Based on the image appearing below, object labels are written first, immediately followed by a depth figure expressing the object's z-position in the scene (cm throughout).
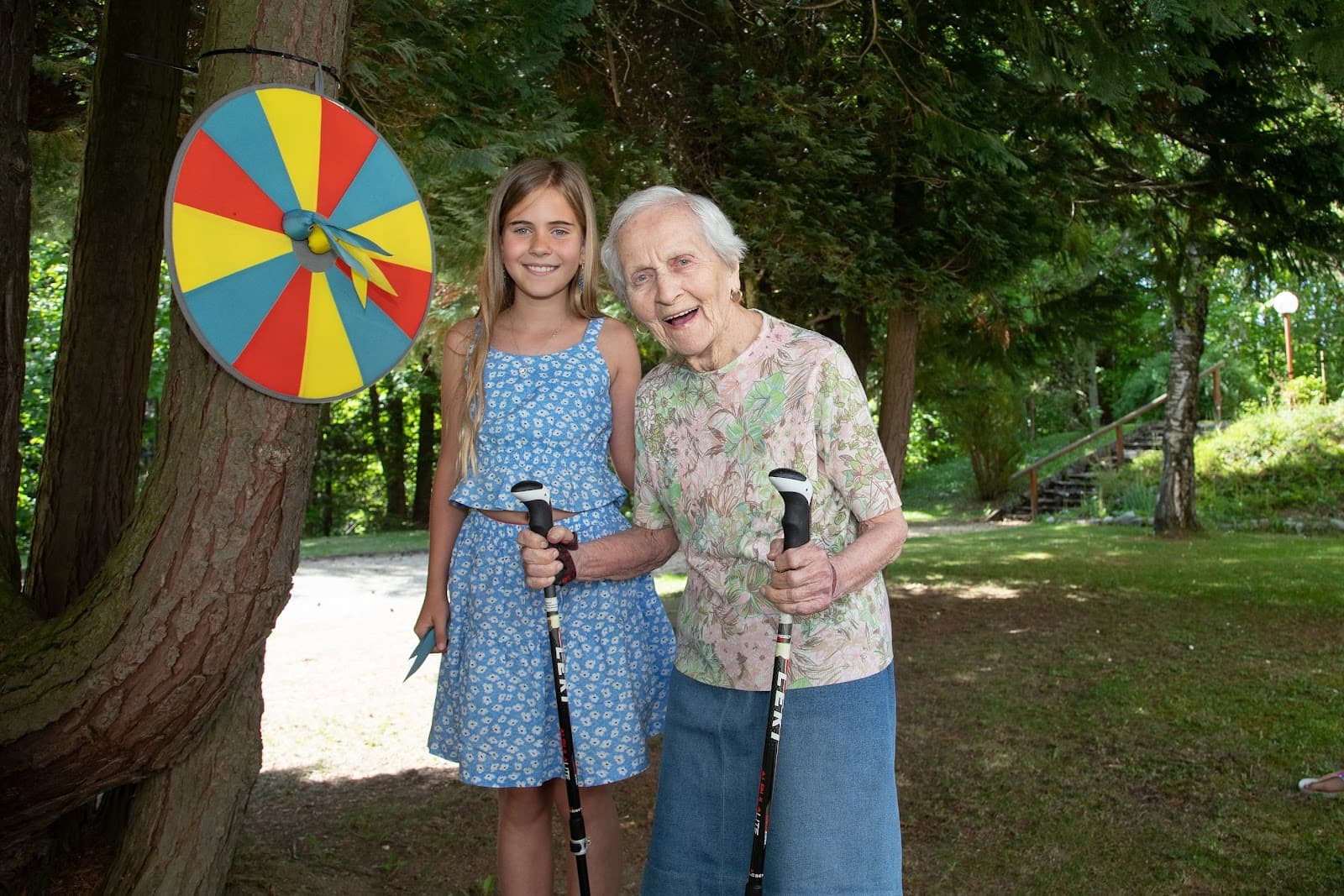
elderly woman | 222
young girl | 281
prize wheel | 247
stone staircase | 1930
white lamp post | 1803
